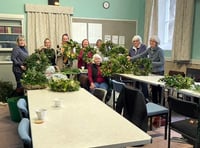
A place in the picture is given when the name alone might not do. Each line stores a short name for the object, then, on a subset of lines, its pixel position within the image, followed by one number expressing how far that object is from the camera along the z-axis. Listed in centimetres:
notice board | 523
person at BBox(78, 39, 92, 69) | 380
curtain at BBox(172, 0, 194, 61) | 394
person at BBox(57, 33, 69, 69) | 395
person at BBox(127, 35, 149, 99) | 365
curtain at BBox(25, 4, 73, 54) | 481
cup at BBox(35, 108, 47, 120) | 139
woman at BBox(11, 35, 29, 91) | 392
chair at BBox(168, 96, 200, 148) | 168
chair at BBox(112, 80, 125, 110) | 257
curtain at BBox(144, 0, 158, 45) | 498
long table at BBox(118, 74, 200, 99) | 205
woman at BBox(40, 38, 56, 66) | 375
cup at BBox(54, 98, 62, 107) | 169
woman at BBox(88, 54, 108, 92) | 354
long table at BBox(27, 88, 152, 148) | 109
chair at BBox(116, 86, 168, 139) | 195
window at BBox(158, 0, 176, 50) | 475
